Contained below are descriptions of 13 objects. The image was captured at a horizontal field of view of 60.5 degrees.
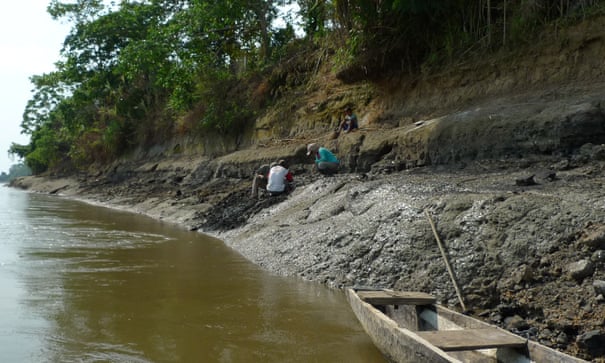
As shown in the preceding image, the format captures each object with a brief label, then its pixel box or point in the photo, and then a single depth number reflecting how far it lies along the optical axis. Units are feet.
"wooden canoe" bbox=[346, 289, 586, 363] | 11.76
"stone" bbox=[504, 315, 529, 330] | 15.32
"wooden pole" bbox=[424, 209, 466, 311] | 17.64
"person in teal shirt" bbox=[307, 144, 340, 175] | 40.78
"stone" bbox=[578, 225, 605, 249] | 16.47
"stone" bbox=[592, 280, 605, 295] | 14.73
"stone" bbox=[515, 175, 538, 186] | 22.97
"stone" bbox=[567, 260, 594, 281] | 15.83
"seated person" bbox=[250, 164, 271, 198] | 43.50
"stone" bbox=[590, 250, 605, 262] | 15.94
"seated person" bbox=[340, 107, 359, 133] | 44.85
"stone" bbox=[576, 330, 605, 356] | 13.08
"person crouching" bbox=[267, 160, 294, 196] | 40.96
